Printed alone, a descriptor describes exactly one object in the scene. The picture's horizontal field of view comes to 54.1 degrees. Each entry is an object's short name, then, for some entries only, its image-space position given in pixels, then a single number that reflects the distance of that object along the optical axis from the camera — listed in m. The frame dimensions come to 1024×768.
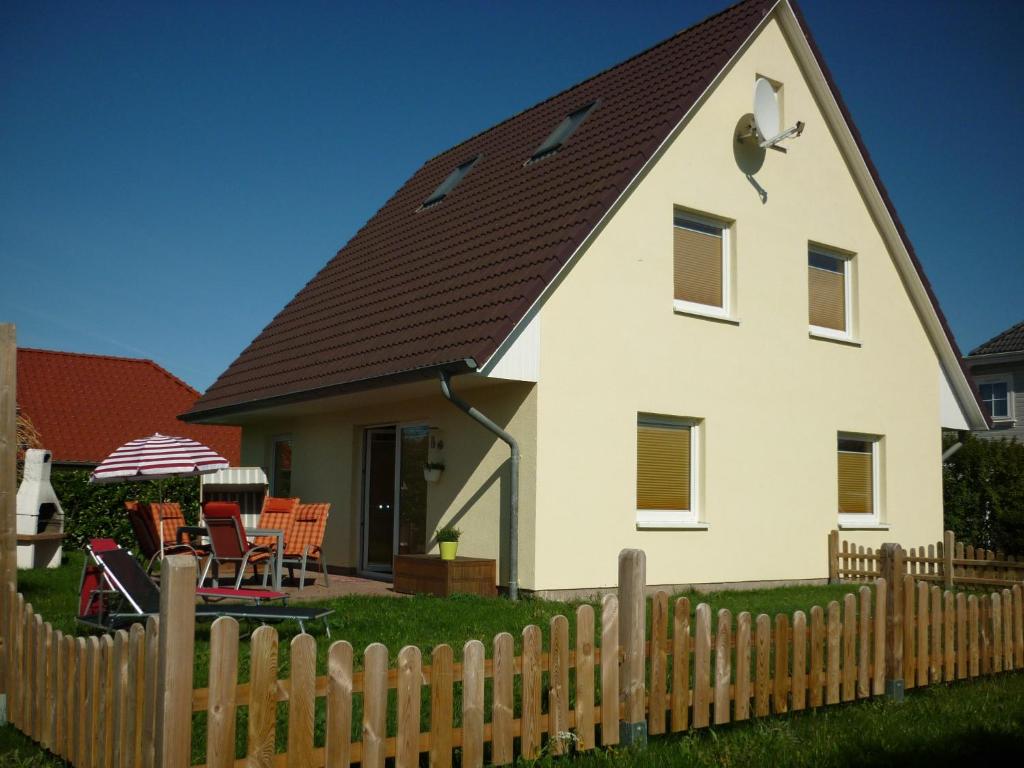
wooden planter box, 11.41
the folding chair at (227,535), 11.45
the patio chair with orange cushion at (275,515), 13.77
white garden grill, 15.80
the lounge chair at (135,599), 7.46
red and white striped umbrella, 11.41
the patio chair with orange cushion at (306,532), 13.16
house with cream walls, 11.78
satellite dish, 13.73
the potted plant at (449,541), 11.80
